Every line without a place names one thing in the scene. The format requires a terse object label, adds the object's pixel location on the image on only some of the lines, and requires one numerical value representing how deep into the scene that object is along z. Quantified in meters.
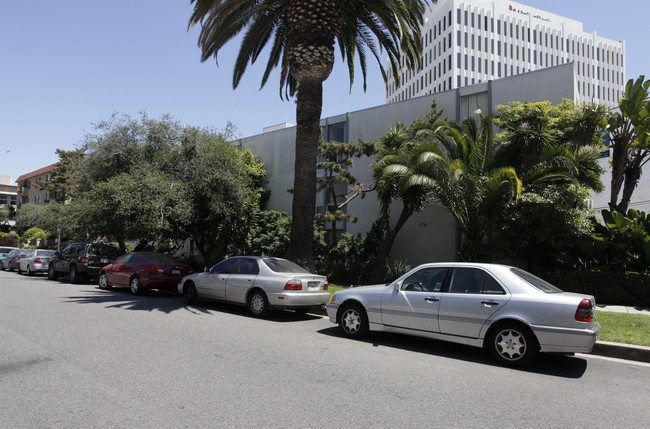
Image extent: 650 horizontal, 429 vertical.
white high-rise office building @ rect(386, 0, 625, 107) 67.94
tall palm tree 13.48
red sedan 13.91
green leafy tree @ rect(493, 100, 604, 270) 13.26
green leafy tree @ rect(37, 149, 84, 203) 40.06
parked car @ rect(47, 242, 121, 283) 18.20
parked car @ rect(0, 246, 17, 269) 29.15
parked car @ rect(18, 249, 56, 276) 22.44
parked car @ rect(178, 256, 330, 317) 9.90
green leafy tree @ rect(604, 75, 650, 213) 14.37
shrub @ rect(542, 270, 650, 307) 12.27
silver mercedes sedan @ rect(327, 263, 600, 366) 6.22
